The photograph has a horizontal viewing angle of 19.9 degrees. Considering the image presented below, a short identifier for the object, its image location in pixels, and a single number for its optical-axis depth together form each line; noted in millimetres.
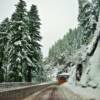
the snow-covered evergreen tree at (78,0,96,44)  55025
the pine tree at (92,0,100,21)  54188
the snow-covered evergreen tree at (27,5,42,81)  54781
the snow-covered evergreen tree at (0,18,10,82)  50197
